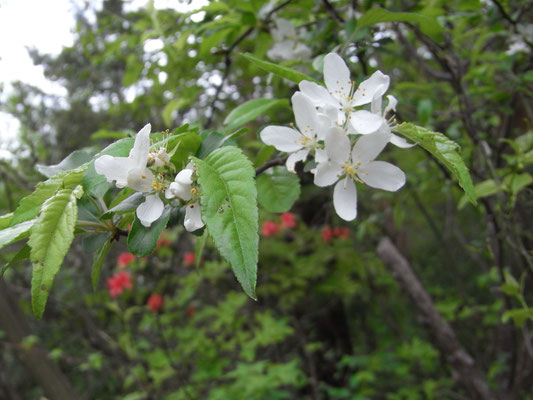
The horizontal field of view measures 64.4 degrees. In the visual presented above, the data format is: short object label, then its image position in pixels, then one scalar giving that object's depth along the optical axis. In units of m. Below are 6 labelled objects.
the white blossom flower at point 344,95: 0.15
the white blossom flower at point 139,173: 0.14
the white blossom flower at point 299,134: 0.16
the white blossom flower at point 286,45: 0.27
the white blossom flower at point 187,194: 0.14
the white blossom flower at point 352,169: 0.15
